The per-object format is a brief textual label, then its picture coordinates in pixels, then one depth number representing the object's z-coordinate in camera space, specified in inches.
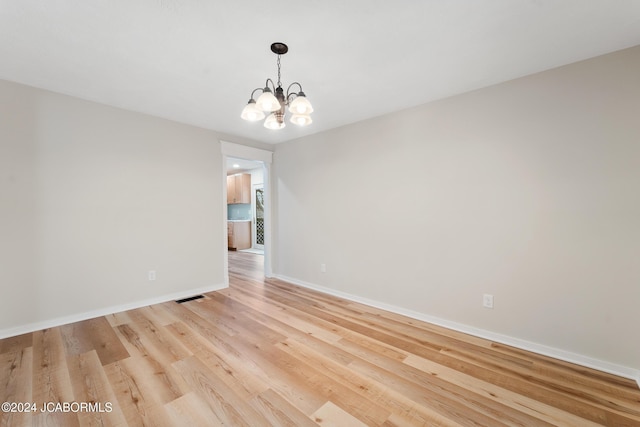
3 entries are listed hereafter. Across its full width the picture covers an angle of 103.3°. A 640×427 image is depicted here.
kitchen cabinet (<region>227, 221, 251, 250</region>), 308.2
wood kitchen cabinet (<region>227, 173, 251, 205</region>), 319.0
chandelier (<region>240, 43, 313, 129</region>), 61.7
